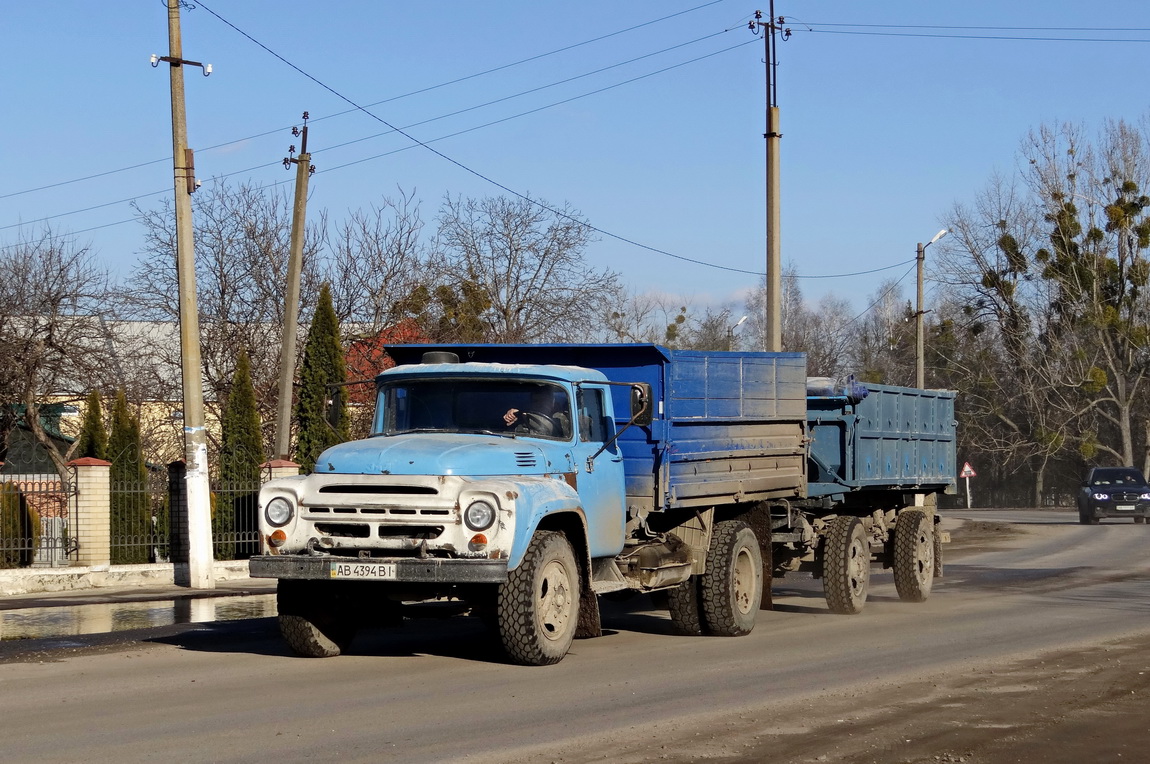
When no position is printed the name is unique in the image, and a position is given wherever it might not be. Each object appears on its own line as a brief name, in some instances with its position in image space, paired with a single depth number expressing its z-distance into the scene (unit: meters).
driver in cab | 11.39
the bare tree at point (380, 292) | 39.03
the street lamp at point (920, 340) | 41.00
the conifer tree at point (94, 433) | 29.97
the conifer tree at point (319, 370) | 26.30
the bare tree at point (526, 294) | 42.00
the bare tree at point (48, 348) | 32.78
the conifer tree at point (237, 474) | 22.56
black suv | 41.78
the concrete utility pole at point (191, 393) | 19.23
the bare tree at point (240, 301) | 37.12
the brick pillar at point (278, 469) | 22.19
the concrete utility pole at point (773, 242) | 25.08
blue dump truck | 10.27
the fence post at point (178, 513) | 21.33
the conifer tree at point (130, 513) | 20.69
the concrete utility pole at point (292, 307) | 24.89
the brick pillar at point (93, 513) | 19.70
